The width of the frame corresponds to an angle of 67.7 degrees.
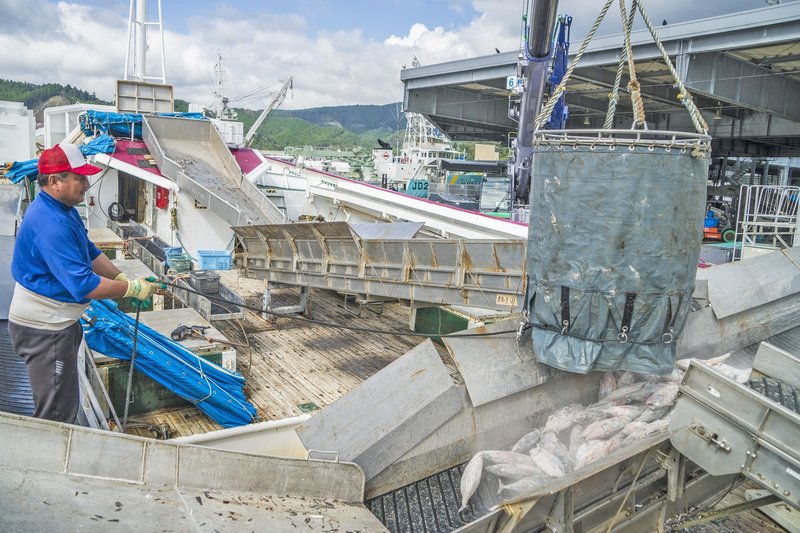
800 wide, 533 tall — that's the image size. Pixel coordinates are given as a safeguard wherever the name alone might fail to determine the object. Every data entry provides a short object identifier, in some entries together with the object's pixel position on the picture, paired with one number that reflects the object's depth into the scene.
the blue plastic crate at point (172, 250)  12.51
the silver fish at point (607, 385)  5.28
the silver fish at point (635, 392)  5.00
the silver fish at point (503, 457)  4.58
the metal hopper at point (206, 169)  13.48
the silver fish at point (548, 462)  4.36
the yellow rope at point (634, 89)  4.43
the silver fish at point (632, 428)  4.53
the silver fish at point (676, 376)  5.11
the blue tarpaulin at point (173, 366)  6.77
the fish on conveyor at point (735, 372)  4.95
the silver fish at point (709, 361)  5.47
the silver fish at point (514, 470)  4.42
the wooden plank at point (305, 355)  8.26
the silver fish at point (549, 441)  4.69
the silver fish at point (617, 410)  4.77
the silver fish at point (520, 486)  4.24
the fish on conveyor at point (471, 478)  4.37
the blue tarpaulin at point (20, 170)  13.16
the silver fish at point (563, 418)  4.91
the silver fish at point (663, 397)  4.80
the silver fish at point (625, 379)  5.21
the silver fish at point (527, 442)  4.80
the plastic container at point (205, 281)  10.24
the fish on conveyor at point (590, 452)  4.40
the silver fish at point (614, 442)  4.43
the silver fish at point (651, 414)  4.70
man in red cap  3.49
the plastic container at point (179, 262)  11.87
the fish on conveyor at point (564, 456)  4.44
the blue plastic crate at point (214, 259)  12.73
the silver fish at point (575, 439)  4.65
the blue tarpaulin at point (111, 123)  16.06
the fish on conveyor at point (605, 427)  4.62
